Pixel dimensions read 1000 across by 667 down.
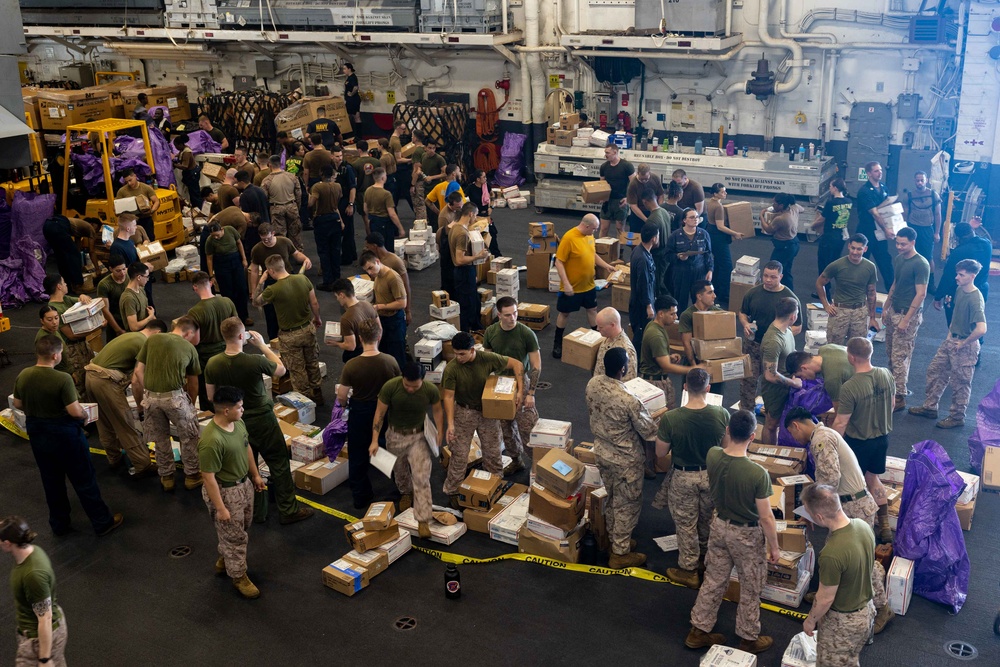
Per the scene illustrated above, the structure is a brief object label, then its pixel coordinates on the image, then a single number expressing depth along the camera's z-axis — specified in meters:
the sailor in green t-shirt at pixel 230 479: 6.74
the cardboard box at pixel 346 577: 7.17
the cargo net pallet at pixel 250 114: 21.69
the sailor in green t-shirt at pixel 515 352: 8.30
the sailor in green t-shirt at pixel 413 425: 7.52
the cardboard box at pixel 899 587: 6.58
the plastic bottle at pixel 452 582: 7.06
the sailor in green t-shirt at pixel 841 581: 5.43
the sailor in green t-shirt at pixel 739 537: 6.00
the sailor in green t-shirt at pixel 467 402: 7.82
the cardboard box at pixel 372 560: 7.33
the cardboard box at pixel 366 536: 7.39
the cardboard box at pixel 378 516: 7.42
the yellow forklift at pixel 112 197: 15.16
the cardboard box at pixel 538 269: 13.79
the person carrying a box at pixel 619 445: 6.99
